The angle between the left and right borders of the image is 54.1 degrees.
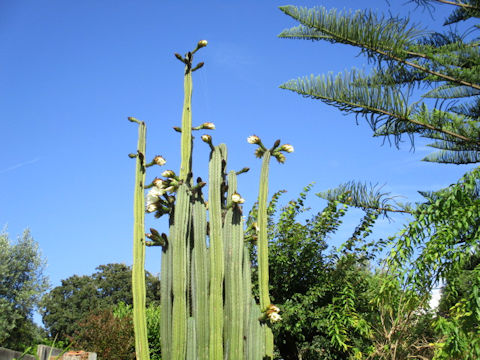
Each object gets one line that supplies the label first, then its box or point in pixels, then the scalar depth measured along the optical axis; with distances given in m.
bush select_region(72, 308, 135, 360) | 7.05
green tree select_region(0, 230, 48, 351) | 12.50
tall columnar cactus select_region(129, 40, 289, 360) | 2.80
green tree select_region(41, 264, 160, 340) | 18.27
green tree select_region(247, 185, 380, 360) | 6.41
